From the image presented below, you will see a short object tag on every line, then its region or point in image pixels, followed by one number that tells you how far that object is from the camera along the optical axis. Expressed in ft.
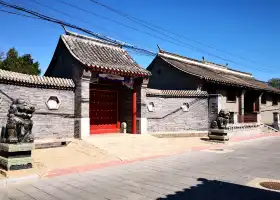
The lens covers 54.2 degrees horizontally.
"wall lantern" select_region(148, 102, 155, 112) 50.85
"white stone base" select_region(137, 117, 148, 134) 47.96
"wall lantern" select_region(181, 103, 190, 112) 55.83
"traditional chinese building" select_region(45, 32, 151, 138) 40.75
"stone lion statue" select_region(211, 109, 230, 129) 50.57
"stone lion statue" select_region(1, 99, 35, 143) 23.91
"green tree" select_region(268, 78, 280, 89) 216.90
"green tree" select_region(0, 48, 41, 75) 95.25
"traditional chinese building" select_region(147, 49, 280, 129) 60.64
